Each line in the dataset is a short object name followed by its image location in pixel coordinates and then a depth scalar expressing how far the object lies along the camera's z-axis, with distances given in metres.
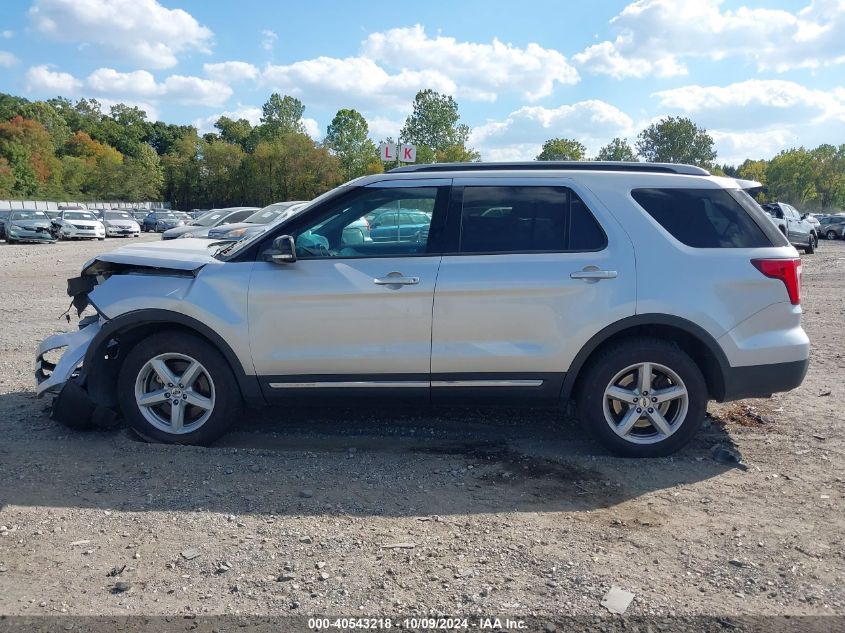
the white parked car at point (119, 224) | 41.03
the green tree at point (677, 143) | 95.25
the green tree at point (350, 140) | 81.44
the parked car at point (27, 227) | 31.59
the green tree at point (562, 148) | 74.19
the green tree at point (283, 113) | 100.12
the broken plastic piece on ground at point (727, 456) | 4.85
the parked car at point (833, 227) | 38.94
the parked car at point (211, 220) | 24.37
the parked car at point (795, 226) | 24.11
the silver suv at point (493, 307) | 4.71
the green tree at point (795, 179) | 74.00
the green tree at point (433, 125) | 76.81
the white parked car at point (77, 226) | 35.05
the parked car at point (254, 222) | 19.34
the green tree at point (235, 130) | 123.05
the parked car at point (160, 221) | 48.56
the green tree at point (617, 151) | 86.99
